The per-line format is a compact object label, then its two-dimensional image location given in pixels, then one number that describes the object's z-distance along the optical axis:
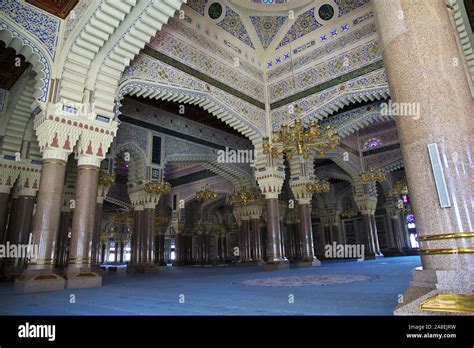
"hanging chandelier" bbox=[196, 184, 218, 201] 13.15
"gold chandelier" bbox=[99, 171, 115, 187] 9.80
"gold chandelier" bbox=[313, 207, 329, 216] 20.09
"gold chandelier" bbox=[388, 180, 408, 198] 14.45
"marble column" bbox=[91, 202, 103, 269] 9.66
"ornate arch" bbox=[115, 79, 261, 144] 7.11
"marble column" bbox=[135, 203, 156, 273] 10.97
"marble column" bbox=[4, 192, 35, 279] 8.15
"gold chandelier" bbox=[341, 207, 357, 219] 18.41
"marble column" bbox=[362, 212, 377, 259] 15.63
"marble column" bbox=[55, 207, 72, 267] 10.90
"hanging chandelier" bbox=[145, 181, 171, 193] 10.71
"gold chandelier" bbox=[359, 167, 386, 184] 12.20
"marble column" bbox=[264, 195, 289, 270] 10.10
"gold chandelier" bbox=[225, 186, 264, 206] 13.25
